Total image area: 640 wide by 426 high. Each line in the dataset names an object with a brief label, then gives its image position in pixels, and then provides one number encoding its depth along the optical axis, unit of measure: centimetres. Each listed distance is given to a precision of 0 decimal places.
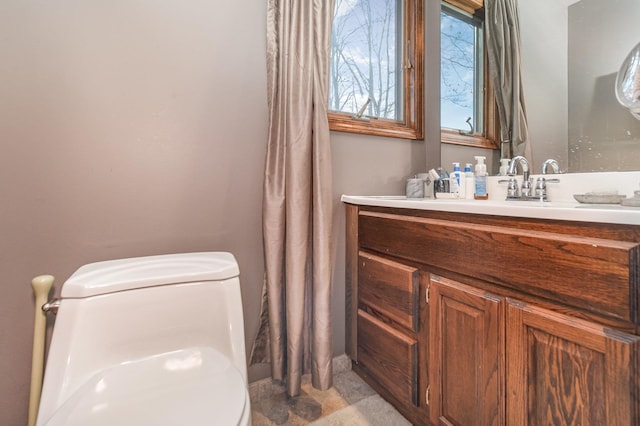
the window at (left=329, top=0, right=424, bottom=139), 147
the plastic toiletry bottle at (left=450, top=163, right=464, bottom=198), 133
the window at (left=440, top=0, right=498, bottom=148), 145
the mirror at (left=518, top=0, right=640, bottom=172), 95
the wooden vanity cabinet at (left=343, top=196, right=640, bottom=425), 57
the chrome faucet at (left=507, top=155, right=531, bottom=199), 112
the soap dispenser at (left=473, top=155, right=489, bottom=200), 129
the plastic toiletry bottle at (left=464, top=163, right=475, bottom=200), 132
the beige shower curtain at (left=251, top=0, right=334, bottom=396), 115
